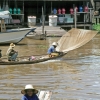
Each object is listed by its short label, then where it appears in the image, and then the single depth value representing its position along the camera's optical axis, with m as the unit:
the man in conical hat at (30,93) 8.91
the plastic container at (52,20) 37.95
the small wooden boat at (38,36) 33.09
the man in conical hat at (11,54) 18.18
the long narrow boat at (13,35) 28.55
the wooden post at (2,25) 27.94
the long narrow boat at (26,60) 17.81
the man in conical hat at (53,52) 19.42
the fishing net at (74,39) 20.88
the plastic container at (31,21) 37.97
